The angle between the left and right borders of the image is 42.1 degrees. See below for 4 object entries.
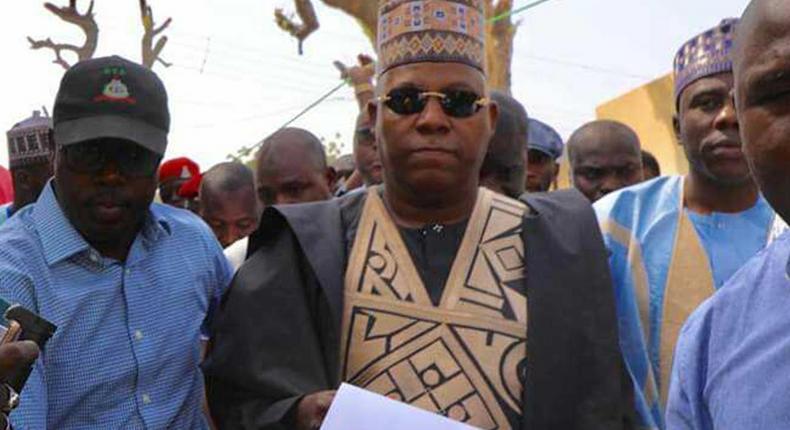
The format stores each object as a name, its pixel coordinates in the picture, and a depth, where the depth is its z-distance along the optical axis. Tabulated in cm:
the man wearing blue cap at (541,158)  481
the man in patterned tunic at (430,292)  219
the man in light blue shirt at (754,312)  132
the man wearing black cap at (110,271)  242
